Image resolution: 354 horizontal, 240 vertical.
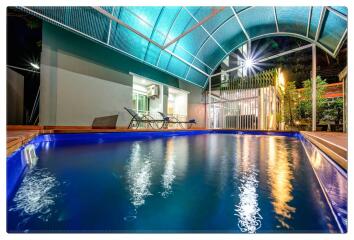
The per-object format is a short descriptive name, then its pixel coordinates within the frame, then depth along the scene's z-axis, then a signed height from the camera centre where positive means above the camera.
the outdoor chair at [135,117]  5.75 +0.16
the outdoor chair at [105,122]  5.30 -0.03
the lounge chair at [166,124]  6.40 -0.08
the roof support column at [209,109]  9.26 +0.75
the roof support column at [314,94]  5.29 +0.95
